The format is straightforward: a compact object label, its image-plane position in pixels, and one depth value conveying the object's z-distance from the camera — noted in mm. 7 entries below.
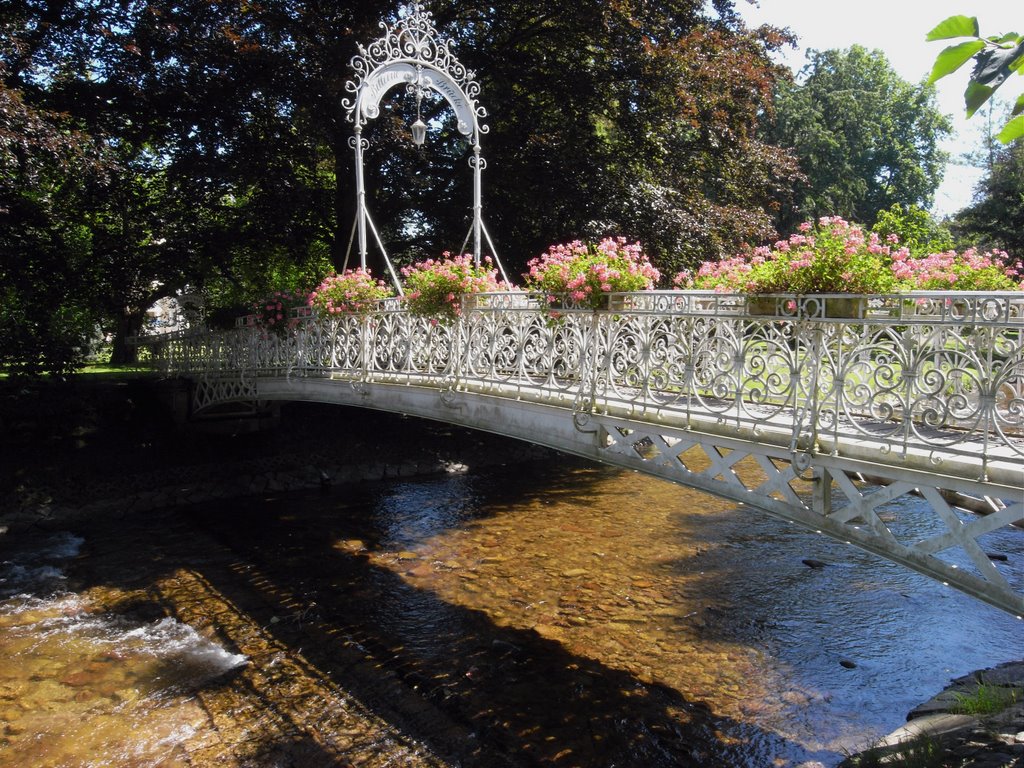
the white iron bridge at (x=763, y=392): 4168
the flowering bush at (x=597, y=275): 6362
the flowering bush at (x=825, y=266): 4902
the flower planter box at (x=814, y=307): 4785
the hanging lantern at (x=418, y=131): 9375
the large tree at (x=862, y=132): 32688
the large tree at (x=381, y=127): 13641
